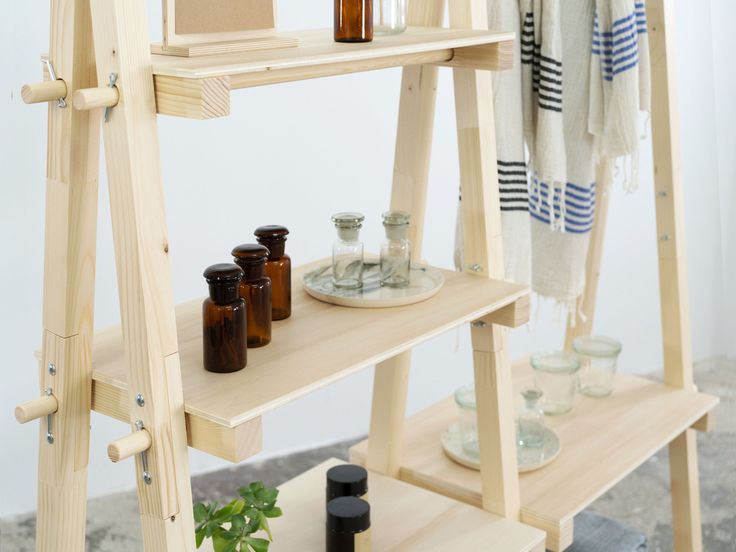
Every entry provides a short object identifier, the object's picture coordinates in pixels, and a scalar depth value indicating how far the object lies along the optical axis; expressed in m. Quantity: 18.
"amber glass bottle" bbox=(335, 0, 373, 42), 1.24
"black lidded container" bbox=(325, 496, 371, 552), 1.42
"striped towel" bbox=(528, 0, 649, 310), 1.77
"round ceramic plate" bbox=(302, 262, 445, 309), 1.37
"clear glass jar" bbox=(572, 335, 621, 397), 2.15
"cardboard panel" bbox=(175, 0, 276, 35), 1.08
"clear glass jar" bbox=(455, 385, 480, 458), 1.85
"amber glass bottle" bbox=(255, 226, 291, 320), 1.33
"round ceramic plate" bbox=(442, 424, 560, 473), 1.80
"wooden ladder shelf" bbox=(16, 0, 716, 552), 0.98
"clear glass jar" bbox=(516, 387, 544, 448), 1.90
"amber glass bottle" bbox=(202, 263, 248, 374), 1.12
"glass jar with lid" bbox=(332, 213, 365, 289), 1.42
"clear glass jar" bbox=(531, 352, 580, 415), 2.04
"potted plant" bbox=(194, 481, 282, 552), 1.31
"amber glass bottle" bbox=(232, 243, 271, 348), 1.21
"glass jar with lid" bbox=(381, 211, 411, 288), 1.46
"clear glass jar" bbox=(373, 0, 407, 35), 1.36
